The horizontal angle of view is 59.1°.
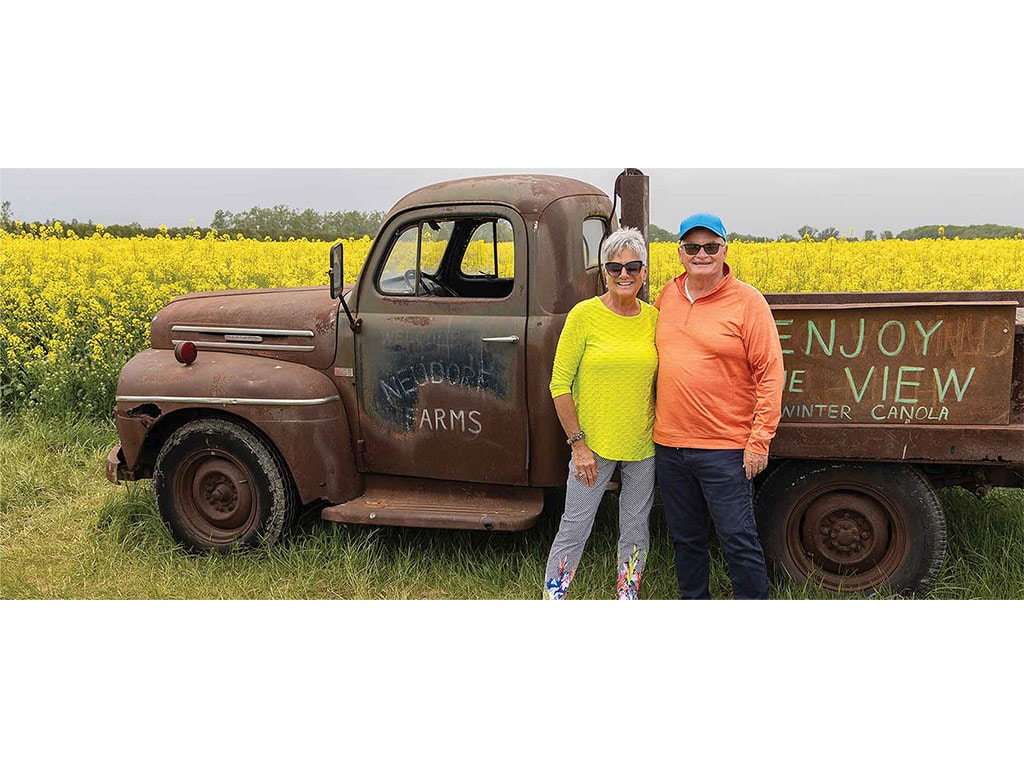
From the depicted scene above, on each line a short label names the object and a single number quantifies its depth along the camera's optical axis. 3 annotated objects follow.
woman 3.81
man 3.69
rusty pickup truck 4.13
